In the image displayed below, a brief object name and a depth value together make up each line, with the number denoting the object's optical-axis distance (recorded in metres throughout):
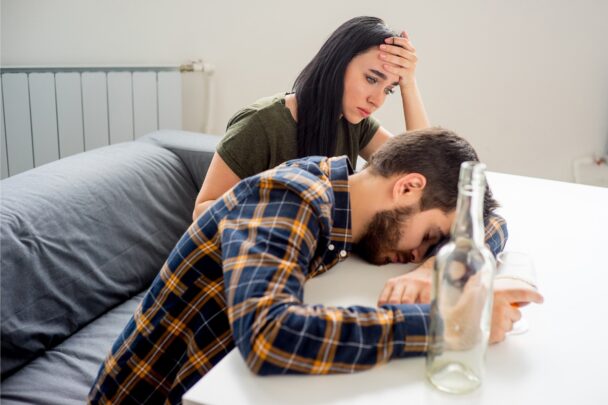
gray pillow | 1.51
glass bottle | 0.73
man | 0.76
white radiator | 2.93
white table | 0.71
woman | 1.55
